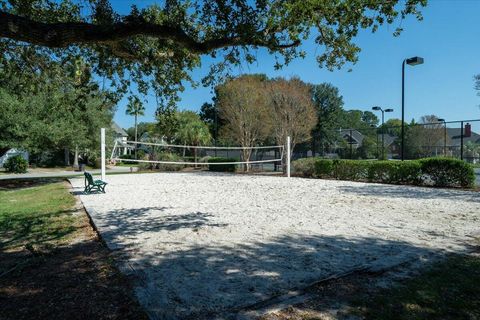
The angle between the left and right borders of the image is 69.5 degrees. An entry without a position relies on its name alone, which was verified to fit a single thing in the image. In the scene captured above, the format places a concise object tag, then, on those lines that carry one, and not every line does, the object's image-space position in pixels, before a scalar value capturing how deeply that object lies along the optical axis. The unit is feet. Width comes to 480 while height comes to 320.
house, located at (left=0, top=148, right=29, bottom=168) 112.52
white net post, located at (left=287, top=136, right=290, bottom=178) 59.25
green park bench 36.65
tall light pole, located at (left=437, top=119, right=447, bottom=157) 57.87
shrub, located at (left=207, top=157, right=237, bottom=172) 81.25
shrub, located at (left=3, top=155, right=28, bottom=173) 87.35
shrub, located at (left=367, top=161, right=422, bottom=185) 46.06
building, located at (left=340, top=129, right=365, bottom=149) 89.01
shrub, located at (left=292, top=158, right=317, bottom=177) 62.13
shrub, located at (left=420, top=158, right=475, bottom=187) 41.22
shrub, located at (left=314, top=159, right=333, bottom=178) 58.07
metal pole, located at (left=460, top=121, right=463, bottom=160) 49.22
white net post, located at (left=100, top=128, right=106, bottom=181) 40.91
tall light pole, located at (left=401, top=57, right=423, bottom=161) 46.95
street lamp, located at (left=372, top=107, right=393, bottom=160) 88.31
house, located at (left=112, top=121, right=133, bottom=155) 193.72
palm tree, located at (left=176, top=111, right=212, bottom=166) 96.63
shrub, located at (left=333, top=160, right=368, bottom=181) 53.06
